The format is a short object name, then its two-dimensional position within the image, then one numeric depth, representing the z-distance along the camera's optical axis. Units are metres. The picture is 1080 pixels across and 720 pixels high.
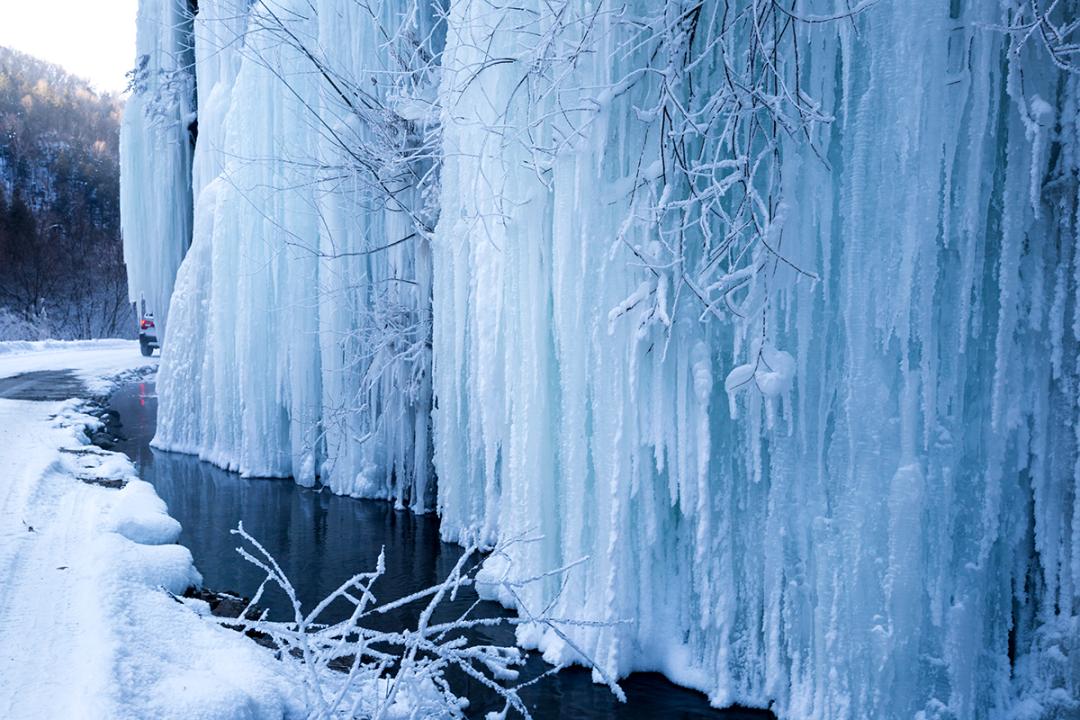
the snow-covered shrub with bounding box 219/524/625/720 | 2.40
